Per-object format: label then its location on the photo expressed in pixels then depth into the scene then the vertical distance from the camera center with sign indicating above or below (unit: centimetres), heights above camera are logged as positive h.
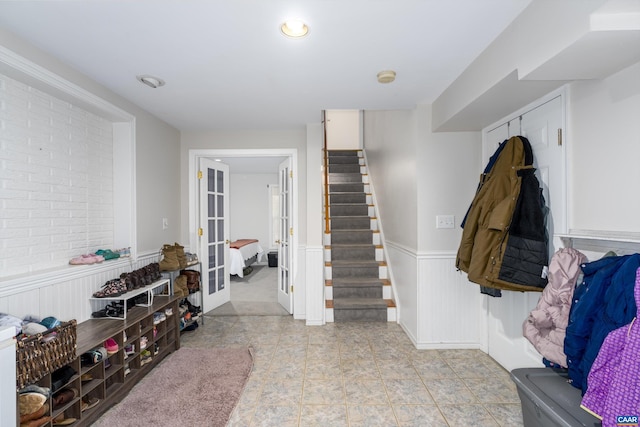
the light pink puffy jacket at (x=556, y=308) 158 -52
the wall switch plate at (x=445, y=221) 290 -10
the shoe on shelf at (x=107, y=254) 254 -33
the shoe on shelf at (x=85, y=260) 230 -35
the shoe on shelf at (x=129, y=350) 231 -103
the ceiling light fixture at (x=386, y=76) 225 +100
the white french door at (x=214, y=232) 390 -25
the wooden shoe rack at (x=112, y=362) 181 -105
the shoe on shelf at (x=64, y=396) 169 -102
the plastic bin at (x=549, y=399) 132 -88
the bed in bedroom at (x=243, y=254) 580 -87
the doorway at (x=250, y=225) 381 -28
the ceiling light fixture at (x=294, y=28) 168 +103
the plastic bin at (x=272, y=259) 712 -108
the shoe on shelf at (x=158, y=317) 266 -91
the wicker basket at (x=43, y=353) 149 -71
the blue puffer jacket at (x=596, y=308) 126 -43
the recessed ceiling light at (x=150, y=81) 233 +103
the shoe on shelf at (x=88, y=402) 189 -118
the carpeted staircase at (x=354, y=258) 367 -65
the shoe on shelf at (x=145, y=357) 245 -117
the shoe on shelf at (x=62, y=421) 174 -118
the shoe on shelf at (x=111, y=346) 210 -91
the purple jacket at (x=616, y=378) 113 -65
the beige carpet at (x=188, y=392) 195 -130
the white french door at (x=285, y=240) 389 -37
